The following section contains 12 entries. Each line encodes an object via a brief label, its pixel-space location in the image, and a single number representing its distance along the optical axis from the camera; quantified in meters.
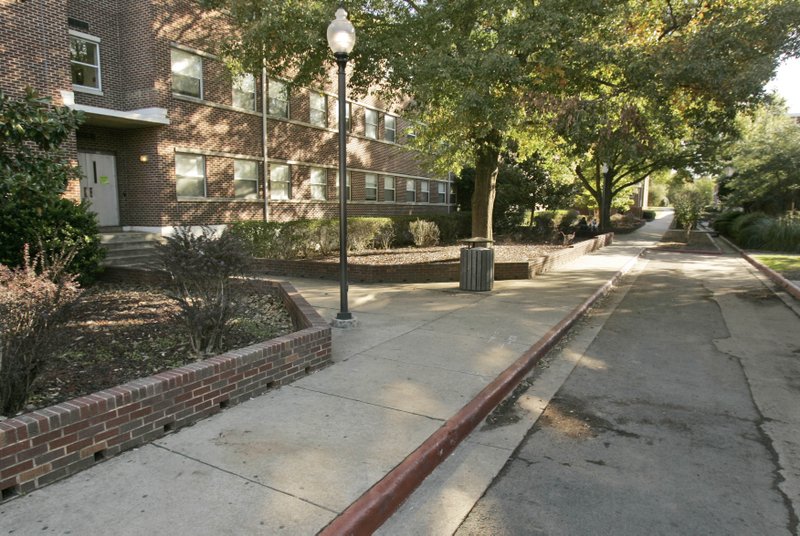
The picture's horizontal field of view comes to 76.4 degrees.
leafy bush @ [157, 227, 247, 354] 5.32
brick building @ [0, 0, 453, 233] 14.86
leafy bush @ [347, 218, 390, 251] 17.06
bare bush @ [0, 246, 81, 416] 3.75
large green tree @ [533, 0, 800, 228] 9.21
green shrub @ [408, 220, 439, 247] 19.95
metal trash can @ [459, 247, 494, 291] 10.58
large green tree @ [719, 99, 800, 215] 24.33
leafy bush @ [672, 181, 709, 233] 29.48
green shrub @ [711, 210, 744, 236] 30.75
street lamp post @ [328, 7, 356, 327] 6.75
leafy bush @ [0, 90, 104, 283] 5.45
